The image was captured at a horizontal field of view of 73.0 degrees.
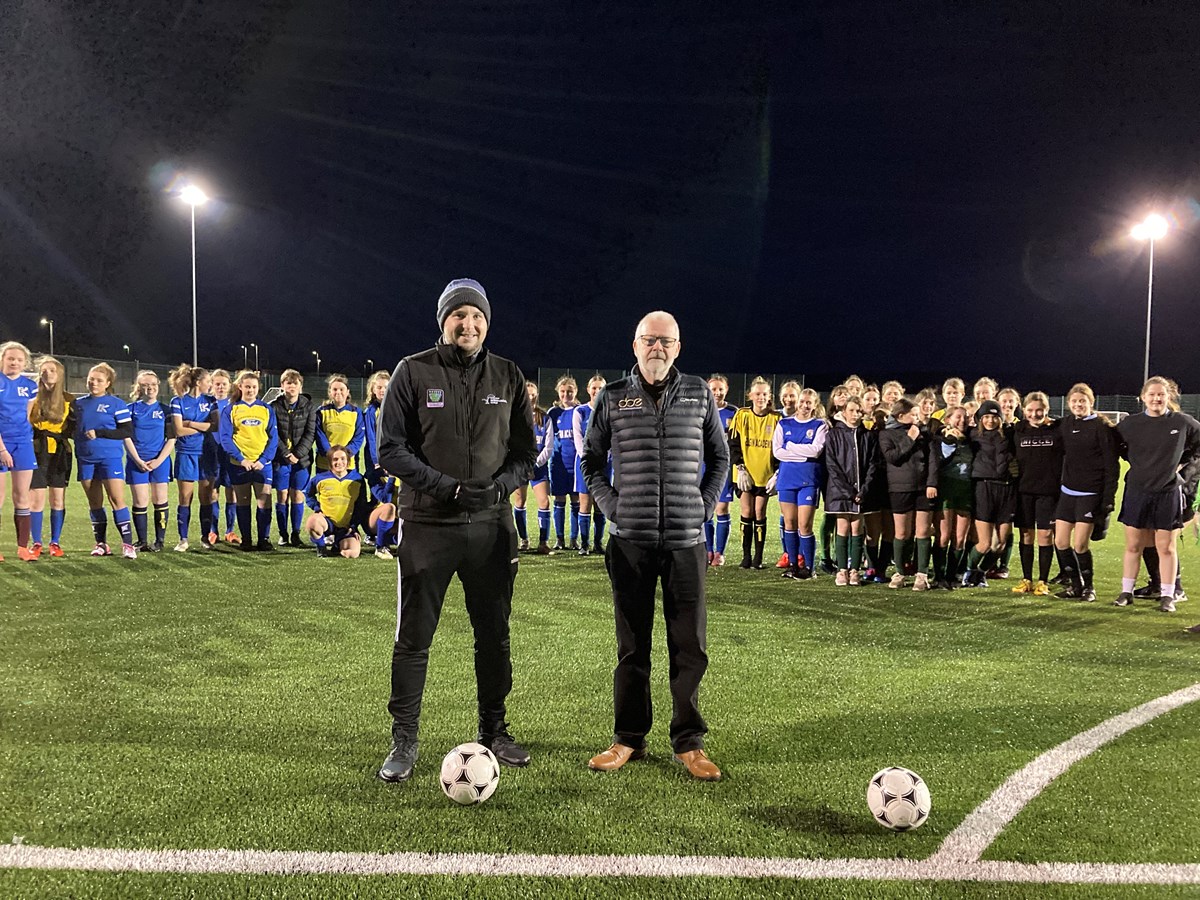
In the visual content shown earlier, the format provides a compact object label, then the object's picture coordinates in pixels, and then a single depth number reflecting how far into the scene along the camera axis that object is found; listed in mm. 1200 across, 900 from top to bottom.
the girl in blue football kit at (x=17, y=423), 8516
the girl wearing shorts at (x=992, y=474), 8250
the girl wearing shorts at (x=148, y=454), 9578
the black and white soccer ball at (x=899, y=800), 3148
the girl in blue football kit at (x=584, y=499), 10059
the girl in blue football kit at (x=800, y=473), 8688
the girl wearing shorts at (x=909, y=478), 8188
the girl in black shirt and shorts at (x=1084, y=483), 7668
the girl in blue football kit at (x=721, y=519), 9547
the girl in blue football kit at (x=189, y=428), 10055
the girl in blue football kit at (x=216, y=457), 10234
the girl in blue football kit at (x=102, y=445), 9102
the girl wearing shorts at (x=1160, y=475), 7109
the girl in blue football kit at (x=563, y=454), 10539
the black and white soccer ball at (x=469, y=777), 3314
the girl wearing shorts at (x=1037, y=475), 8008
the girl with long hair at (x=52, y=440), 8938
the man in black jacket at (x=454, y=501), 3645
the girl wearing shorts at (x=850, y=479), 8414
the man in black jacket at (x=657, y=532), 3766
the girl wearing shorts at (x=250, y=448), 9789
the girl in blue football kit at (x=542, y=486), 10023
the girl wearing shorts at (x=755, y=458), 9336
